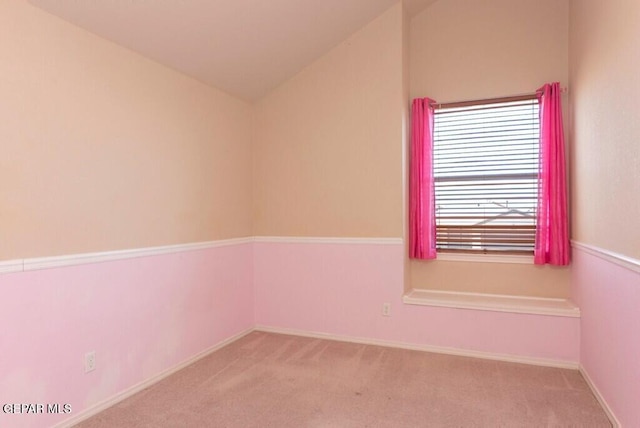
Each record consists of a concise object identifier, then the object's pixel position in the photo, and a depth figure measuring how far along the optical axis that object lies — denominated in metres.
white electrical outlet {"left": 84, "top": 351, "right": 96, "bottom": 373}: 2.35
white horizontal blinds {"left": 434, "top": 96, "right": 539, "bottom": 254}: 3.50
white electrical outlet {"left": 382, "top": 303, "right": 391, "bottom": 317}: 3.55
